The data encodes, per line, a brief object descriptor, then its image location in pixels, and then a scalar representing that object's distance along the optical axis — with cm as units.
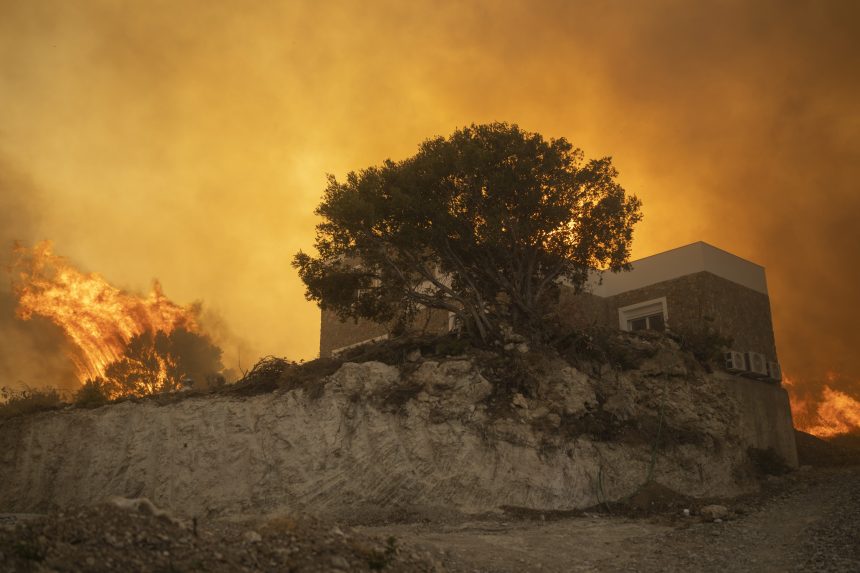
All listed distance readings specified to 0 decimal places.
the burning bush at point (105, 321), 3759
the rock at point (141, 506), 795
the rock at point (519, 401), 1644
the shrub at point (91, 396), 1919
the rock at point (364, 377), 1642
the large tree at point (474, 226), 1952
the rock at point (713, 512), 1410
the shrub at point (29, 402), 2002
